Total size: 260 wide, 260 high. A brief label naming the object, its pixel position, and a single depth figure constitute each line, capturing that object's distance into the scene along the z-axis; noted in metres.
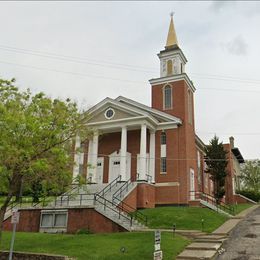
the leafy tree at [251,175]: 64.62
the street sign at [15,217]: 13.20
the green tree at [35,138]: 14.38
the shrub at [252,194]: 48.09
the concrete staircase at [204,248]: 13.82
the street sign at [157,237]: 12.69
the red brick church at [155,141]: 29.89
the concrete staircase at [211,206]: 27.94
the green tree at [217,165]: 34.94
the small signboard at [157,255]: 12.36
